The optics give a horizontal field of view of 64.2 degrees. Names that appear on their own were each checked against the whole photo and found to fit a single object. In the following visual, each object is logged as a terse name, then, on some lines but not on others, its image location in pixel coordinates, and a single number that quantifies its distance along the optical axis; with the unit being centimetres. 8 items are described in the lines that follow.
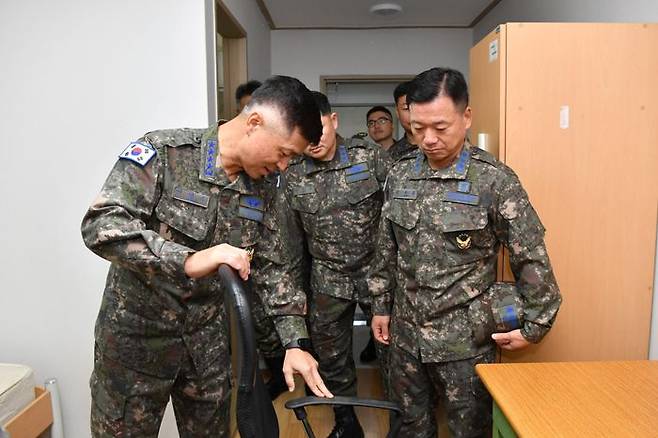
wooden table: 106
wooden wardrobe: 176
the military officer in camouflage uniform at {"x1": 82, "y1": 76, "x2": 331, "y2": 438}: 124
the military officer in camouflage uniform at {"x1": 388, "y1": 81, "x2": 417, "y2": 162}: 254
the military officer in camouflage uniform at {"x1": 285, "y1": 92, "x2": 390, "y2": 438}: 234
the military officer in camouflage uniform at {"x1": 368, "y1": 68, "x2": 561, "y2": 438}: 153
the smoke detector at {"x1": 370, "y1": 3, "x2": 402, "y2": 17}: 389
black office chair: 76
